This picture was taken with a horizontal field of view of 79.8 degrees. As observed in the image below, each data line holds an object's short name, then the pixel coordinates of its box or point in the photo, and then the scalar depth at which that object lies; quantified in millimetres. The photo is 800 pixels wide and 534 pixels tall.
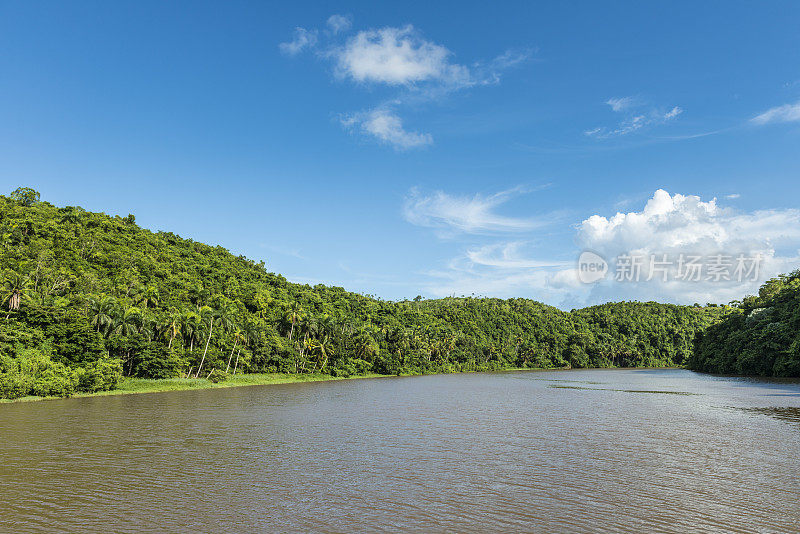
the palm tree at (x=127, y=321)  64938
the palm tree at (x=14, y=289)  58062
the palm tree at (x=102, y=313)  63156
